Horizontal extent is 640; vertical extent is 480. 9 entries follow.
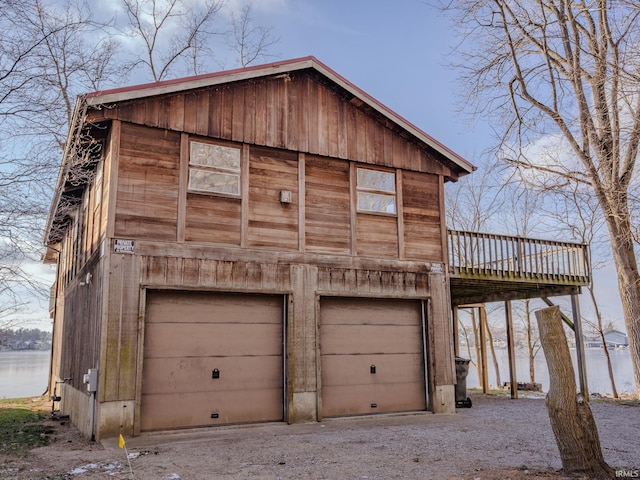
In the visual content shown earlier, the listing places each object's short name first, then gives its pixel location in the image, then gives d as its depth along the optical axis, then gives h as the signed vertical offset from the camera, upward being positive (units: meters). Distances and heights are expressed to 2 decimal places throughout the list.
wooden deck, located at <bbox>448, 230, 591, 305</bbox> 12.53 +1.83
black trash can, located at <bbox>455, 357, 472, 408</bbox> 12.90 -0.96
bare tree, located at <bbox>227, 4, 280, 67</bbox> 24.47 +13.82
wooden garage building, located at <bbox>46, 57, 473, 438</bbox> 8.93 +1.63
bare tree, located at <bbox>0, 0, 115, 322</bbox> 8.26 +3.66
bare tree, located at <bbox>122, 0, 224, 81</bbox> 23.24 +13.16
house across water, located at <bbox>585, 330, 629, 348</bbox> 34.52 +0.21
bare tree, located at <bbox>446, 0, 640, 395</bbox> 13.23 +5.69
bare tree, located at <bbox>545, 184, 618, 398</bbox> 22.42 +3.11
